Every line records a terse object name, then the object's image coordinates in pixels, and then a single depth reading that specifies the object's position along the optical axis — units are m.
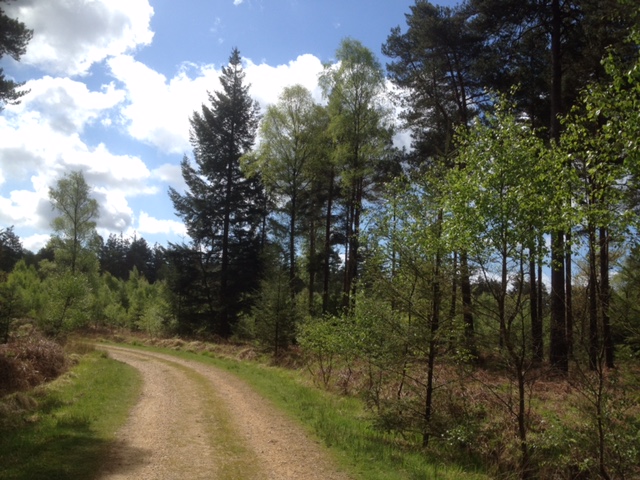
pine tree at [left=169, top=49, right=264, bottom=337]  32.50
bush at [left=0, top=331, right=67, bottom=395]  12.03
